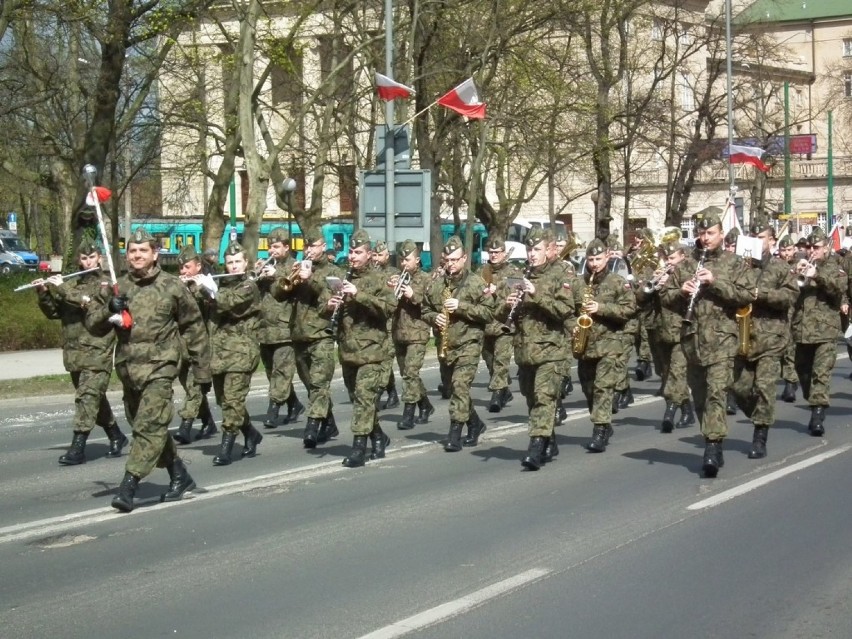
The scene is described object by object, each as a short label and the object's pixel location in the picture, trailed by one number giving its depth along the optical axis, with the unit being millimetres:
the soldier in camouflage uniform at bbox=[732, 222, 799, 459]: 11172
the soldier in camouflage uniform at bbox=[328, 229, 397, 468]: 11047
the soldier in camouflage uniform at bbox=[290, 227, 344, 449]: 12266
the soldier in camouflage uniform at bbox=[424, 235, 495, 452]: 12117
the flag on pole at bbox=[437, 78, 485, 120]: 22500
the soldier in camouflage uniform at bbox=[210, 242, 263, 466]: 11500
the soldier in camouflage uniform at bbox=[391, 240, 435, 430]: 13969
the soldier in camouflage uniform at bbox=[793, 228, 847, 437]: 13102
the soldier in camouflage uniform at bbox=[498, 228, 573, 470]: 10727
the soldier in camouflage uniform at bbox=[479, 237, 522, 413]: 14742
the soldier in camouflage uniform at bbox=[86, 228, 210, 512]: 9133
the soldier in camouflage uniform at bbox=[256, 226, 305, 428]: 13539
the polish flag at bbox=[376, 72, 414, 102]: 22000
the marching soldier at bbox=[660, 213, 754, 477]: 10266
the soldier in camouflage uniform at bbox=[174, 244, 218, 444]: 12039
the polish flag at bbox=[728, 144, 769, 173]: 28047
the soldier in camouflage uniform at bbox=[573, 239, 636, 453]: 11867
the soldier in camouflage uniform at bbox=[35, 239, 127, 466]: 11570
